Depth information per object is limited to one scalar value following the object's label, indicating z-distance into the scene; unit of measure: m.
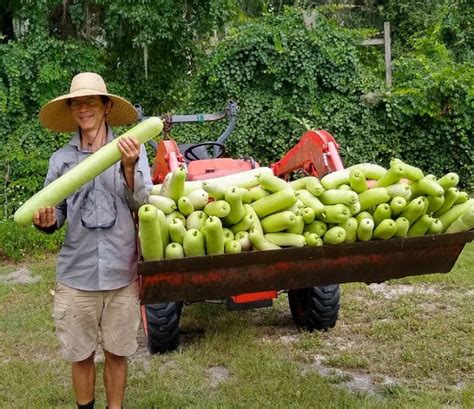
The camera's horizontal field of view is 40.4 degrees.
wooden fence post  12.86
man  3.38
